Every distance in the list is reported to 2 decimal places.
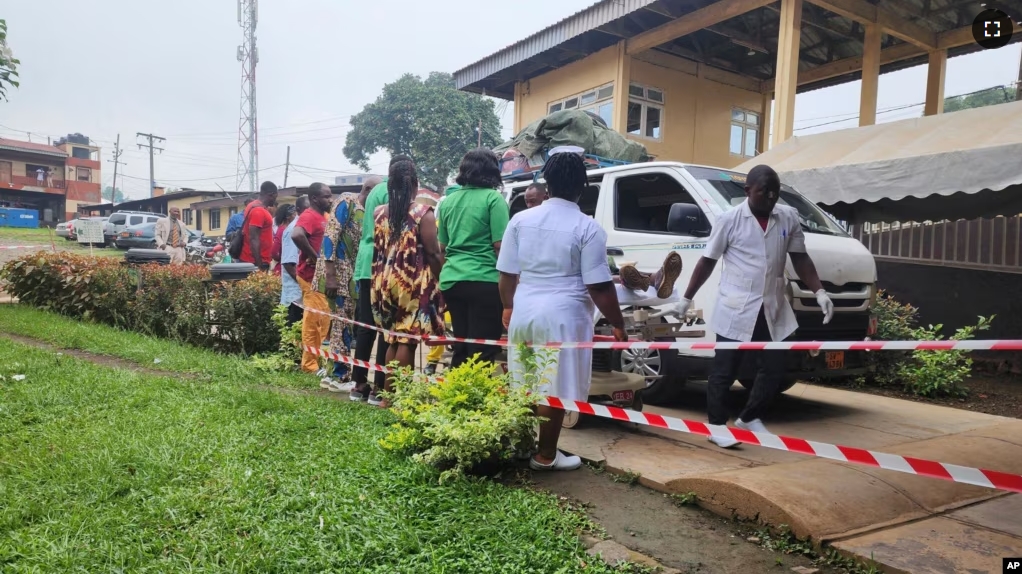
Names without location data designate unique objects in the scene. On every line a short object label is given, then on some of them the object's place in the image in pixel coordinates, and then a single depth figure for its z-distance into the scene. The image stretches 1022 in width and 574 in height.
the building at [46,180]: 45.79
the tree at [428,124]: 38.62
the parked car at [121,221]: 28.84
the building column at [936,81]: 13.42
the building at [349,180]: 46.56
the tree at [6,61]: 6.71
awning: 5.94
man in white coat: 4.16
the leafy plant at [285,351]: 6.14
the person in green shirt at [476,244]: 4.27
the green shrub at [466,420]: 3.20
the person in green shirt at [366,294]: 5.09
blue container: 38.42
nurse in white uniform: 3.34
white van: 4.77
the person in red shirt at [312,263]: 5.89
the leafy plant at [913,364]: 6.25
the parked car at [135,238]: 28.48
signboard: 14.76
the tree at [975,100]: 30.39
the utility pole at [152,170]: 55.94
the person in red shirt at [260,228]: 8.52
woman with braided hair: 4.66
